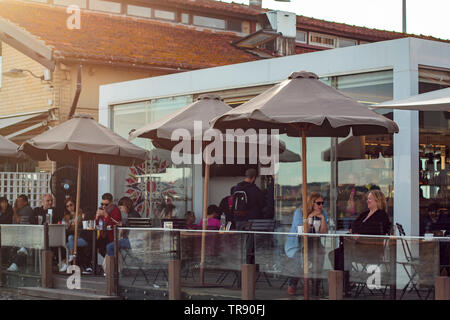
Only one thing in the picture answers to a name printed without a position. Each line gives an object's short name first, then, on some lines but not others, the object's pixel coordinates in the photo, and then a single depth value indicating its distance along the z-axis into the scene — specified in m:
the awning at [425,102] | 10.71
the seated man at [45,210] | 17.25
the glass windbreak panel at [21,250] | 13.38
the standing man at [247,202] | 14.02
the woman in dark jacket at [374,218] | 10.88
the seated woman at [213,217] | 14.70
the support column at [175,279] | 10.73
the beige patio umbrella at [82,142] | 13.98
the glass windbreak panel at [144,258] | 10.98
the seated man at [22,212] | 16.17
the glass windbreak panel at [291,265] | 8.95
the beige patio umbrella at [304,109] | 10.07
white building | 13.09
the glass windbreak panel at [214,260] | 9.90
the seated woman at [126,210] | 15.34
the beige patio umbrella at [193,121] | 12.95
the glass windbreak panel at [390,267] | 8.12
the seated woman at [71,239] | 13.42
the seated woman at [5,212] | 17.41
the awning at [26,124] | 23.53
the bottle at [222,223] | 14.19
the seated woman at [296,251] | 8.98
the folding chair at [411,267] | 8.20
